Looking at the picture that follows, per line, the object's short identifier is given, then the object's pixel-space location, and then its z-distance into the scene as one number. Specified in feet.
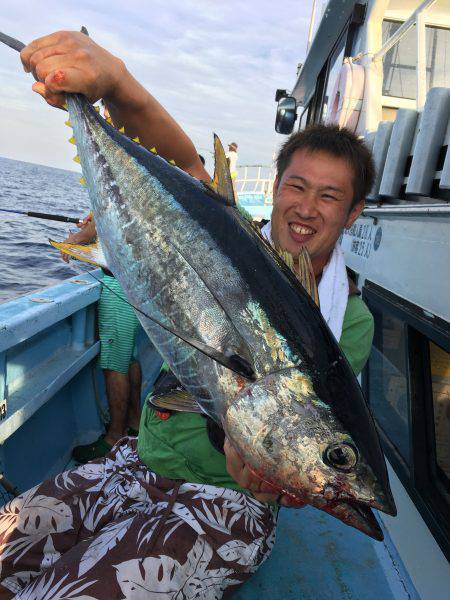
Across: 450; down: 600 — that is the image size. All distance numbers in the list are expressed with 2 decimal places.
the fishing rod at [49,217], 13.17
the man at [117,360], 11.53
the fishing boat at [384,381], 6.88
